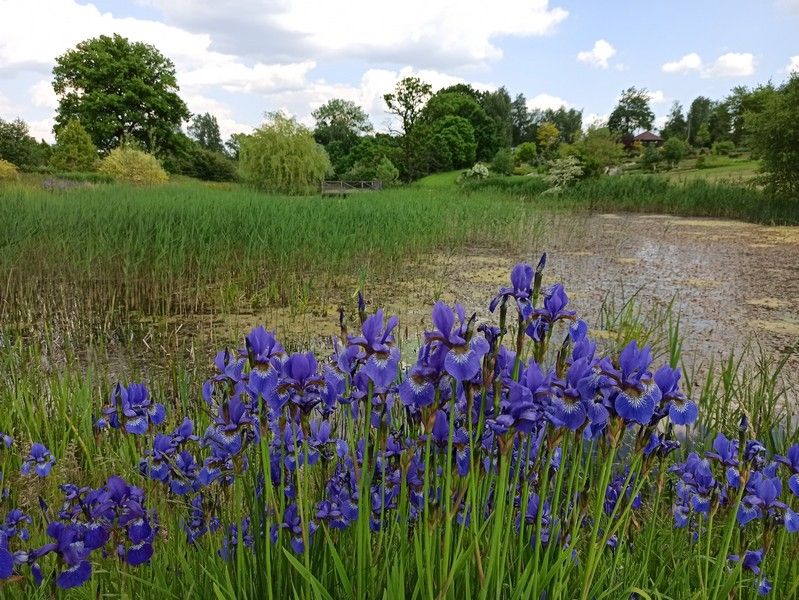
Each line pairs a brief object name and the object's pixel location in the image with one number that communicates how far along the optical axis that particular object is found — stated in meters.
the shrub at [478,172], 29.14
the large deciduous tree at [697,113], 58.47
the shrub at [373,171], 30.25
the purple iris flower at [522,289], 1.10
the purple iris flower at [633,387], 0.96
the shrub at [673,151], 34.92
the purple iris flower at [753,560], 1.40
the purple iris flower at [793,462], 1.36
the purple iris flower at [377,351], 1.00
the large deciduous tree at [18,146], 30.52
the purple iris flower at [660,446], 1.22
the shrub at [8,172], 16.92
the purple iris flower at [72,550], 1.13
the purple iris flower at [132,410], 1.50
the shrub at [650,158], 35.35
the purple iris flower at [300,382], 1.07
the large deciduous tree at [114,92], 32.03
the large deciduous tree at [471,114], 45.88
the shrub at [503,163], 34.44
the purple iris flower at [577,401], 0.99
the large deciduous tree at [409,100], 40.28
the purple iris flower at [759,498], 1.29
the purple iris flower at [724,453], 1.37
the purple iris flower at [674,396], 1.04
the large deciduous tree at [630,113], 54.94
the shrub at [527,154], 38.84
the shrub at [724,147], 36.95
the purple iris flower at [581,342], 1.09
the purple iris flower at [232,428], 1.22
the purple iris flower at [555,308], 1.09
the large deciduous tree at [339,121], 56.84
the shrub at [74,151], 26.39
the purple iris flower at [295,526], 1.33
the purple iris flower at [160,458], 1.46
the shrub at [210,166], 36.25
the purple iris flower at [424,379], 0.98
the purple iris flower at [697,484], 1.47
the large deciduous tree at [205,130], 82.71
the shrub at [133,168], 19.30
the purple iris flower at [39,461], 1.67
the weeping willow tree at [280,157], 19.84
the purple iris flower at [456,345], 0.92
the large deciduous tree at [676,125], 53.09
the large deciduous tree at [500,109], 54.16
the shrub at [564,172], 21.22
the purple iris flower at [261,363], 1.04
